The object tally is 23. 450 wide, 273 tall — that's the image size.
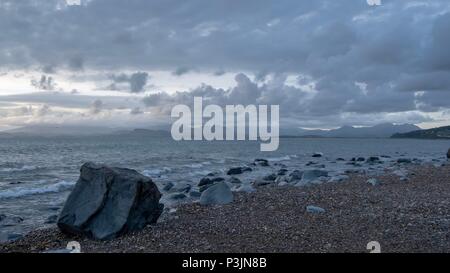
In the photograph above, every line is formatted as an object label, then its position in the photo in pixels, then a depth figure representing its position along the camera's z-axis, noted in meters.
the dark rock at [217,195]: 17.11
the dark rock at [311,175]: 25.89
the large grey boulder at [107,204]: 11.57
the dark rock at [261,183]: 25.33
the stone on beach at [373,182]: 22.69
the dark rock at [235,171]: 35.66
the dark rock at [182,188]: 23.85
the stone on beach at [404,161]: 47.56
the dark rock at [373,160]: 49.88
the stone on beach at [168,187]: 24.90
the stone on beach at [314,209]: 14.09
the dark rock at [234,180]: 28.27
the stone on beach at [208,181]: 27.10
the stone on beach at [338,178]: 25.69
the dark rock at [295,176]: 26.96
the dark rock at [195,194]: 21.48
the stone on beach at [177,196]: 21.14
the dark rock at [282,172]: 34.19
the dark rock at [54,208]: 18.96
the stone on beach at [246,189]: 20.88
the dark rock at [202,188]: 23.47
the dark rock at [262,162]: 46.11
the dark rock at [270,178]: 28.33
